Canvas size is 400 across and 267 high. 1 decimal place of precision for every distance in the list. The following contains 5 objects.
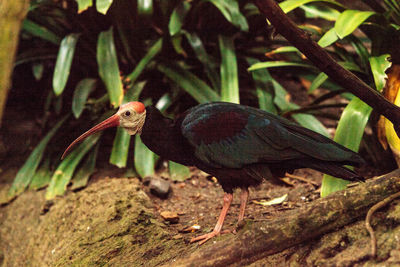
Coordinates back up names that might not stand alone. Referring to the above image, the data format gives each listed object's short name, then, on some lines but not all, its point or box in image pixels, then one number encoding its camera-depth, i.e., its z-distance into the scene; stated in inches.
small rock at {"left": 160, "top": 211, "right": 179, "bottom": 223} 248.5
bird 184.7
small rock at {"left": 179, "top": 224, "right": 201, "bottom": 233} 227.0
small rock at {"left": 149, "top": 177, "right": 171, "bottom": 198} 291.4
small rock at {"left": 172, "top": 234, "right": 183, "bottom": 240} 216.5
